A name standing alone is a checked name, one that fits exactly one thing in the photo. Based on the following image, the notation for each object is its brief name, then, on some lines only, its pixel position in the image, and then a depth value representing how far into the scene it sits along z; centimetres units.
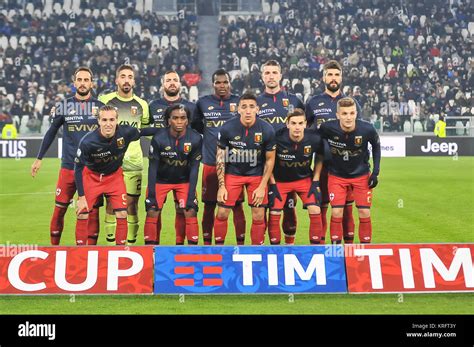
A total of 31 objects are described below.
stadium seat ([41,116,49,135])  3092
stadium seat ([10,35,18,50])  3762
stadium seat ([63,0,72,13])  4056
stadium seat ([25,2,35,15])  4059
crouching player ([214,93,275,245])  980
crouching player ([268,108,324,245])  1004
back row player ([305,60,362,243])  1048
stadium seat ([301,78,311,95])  3575
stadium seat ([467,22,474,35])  4019
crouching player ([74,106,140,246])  975
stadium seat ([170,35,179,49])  3897
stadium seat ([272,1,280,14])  4153
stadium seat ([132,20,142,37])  3969
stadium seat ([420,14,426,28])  4078
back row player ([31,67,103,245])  1035
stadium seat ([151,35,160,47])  3909
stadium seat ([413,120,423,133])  3181
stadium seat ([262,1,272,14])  4181
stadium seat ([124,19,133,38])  3950
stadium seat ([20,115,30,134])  3067
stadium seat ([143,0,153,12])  4178
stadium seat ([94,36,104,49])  3819
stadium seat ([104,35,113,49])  3809
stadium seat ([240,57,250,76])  3672
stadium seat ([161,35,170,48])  3891
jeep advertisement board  3122
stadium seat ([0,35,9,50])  3764
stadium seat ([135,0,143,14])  4178
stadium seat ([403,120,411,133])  3184
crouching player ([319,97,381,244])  1003
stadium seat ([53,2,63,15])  4008
